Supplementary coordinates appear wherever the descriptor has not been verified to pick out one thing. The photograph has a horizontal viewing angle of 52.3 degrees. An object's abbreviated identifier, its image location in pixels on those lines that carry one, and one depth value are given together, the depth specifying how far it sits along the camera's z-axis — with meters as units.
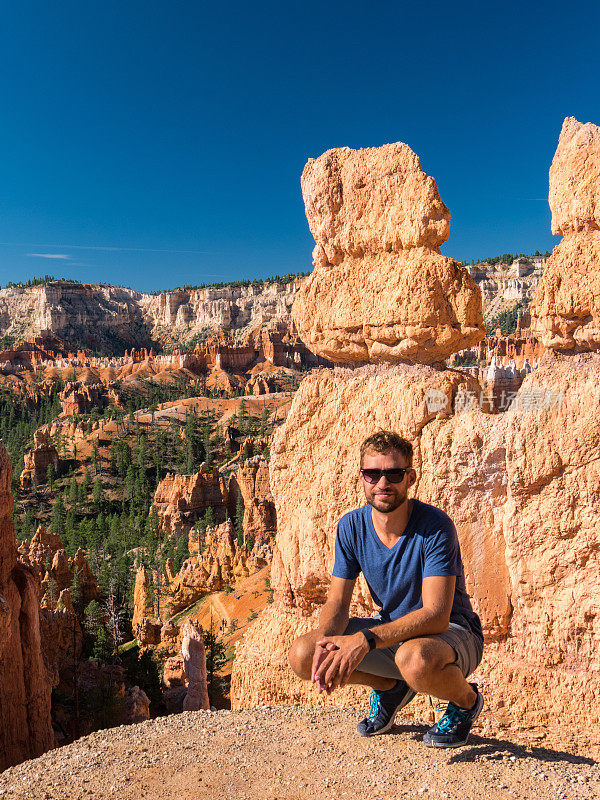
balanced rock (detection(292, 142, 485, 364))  6.11
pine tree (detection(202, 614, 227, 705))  16.08
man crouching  3.24
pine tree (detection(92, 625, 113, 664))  16.90
